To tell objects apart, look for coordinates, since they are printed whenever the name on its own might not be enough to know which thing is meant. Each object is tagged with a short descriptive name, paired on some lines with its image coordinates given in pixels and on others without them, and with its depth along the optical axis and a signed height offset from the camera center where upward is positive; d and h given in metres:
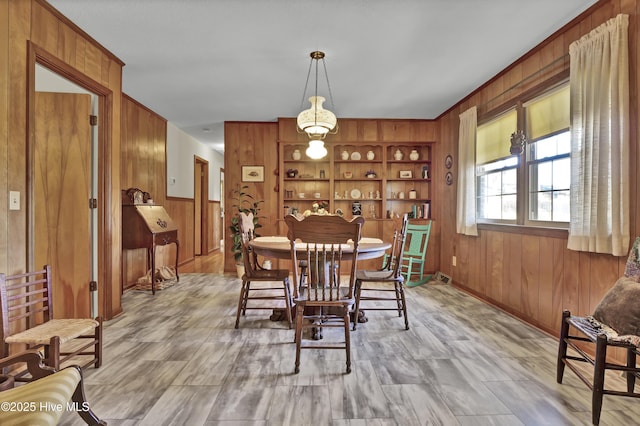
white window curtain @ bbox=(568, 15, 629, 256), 2.12 +0.48
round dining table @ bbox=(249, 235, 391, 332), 2.60 -0.33
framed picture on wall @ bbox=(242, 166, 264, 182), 5.52 +0.62
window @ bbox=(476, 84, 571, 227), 2.84 +0.45
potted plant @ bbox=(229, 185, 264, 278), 5.05 -0.01
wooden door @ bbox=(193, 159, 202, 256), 7.09 +0.00
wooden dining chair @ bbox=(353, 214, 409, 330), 2.79 -0.60
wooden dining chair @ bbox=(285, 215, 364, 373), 2.08 -0.20
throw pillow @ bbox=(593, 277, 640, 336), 1.63 -0.51
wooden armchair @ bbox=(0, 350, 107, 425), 1.01 -0.64
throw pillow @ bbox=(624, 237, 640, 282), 1.81 -0.30
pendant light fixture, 3.35 +0.94
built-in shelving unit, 5.50 +0.50
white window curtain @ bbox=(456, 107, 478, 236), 4.09 +0.47
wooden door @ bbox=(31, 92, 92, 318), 2.90 +0.11
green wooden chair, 4.71 -0.65
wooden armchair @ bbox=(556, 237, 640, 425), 1.57 -0.62
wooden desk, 4.08 -0.28
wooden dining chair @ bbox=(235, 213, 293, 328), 2.86 -0.60
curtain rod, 2.75 +1.27
